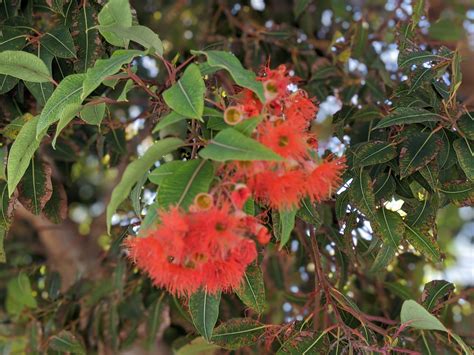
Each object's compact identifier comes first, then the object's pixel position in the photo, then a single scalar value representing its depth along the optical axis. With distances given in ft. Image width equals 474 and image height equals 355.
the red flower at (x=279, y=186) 3.43
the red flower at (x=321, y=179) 3.65
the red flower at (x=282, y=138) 3.44
